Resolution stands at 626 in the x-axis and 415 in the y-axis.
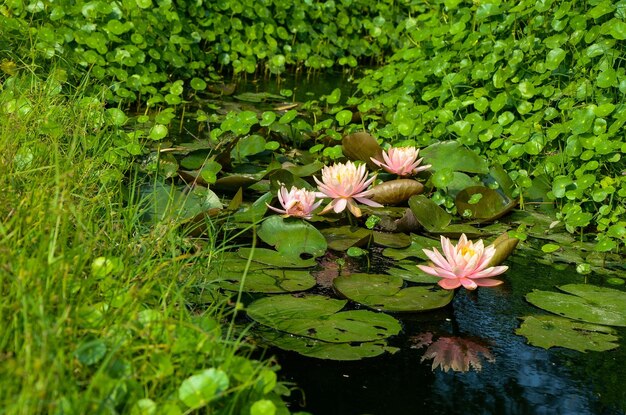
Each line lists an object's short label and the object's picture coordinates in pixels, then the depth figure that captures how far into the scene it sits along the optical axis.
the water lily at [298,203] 3.50
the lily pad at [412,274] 3.27
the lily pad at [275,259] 3.35
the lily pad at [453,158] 4.16
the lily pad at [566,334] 2.85
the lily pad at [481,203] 3.98
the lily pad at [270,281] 3.09
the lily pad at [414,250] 3.54
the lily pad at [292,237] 3.46
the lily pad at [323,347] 2.67
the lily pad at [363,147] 4.30
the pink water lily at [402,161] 4.00
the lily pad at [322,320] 2.79
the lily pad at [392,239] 3.64
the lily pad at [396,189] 3.96
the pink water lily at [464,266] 2.97
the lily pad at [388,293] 3.04
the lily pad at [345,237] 3.58
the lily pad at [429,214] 3.77
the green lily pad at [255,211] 3.68
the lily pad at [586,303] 3.05
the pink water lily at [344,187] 3.50
